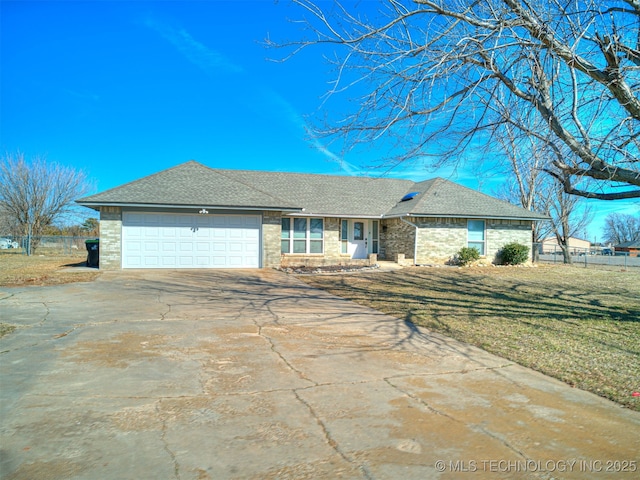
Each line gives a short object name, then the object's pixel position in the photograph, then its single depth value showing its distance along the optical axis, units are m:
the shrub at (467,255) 20.72
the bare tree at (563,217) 26.64
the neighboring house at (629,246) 60.23
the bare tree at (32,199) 28.73
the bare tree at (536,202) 25.86
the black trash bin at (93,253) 17.50
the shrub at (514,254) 21.58
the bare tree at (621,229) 74.50
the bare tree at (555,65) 5.76
